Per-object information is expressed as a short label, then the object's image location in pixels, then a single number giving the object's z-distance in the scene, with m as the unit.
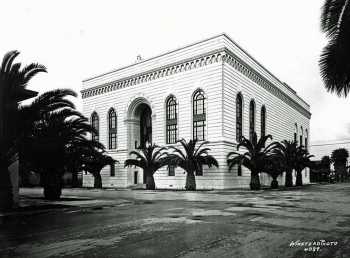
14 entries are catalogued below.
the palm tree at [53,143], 14.84
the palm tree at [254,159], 30.21
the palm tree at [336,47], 7.89
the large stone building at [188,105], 34.16
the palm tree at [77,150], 19.08
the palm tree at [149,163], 32.91
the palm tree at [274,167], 30.56
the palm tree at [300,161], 39.56
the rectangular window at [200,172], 33.85
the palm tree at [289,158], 37.41
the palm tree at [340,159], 77.50
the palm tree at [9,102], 12.81
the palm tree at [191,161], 30.50
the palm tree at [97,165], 36.16
